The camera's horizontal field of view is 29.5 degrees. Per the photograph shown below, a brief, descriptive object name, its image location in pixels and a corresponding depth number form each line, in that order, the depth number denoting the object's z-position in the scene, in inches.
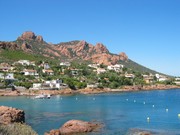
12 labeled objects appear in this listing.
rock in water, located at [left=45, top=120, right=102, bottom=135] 1819.6
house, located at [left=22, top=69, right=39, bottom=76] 6333.7
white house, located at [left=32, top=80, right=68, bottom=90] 5447.3
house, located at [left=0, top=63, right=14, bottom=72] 6510.8
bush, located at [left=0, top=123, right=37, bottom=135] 870.4
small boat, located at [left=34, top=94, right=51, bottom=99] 4621.3
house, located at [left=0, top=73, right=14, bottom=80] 5621.6
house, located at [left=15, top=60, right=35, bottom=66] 7280.5
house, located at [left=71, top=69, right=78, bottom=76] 6972.4
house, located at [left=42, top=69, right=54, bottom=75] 6706.7
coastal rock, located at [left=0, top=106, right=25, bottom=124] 1995.6
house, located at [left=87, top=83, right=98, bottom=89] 5920.8
